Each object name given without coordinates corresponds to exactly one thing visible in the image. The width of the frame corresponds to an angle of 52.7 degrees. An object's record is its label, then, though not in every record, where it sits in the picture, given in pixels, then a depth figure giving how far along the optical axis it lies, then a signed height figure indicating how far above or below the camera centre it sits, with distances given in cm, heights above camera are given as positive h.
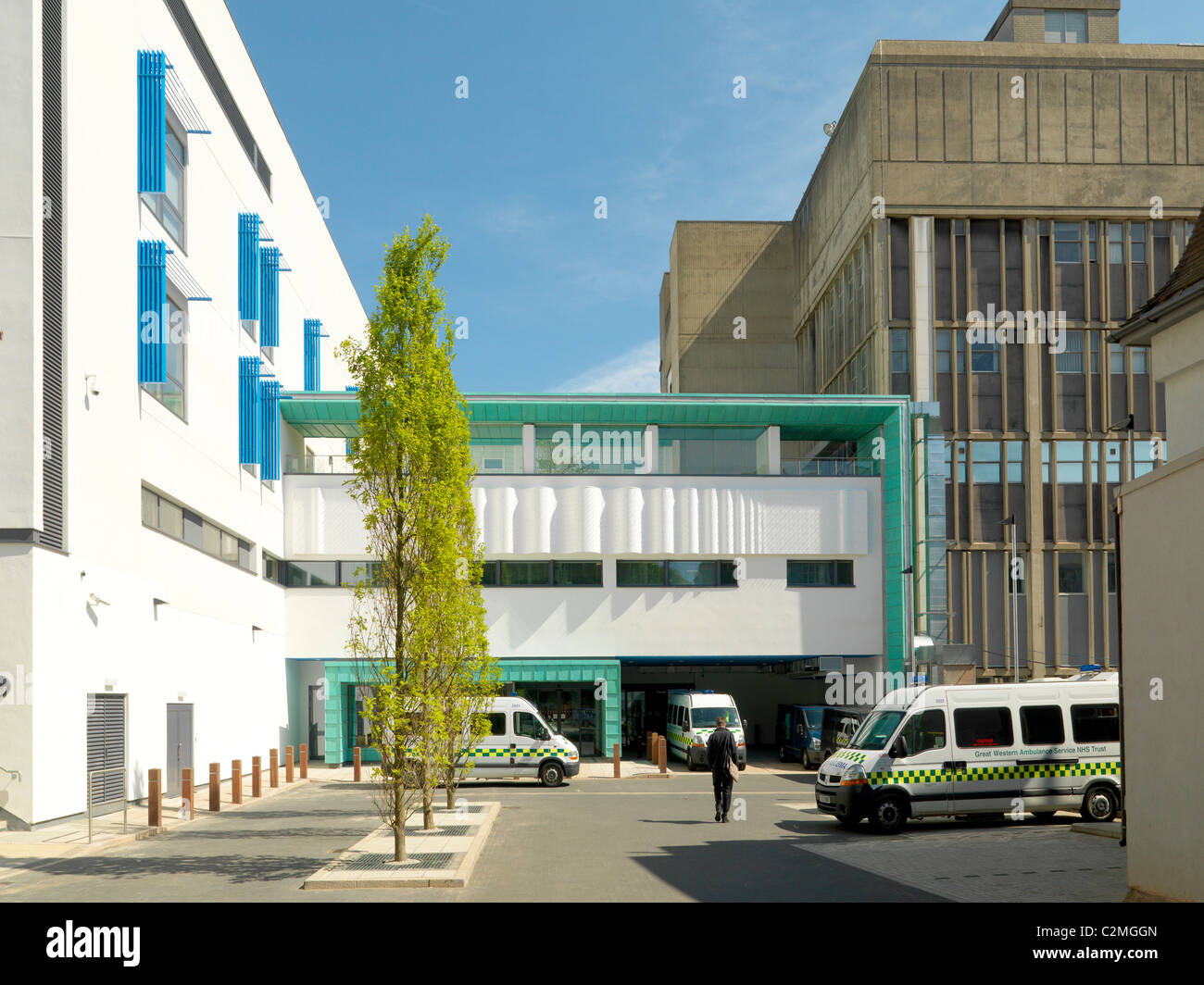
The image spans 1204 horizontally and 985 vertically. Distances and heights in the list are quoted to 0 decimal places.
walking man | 2028 -328
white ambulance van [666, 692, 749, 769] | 3366 -442
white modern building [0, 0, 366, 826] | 1873 +332
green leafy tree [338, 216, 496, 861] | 1599 +99
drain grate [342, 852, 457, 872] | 1473 -362
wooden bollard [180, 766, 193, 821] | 2126 -389
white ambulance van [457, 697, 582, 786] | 2931 -446
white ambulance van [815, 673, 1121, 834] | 1888 -309
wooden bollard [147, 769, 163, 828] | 1975 -365
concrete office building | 4516 +1224
